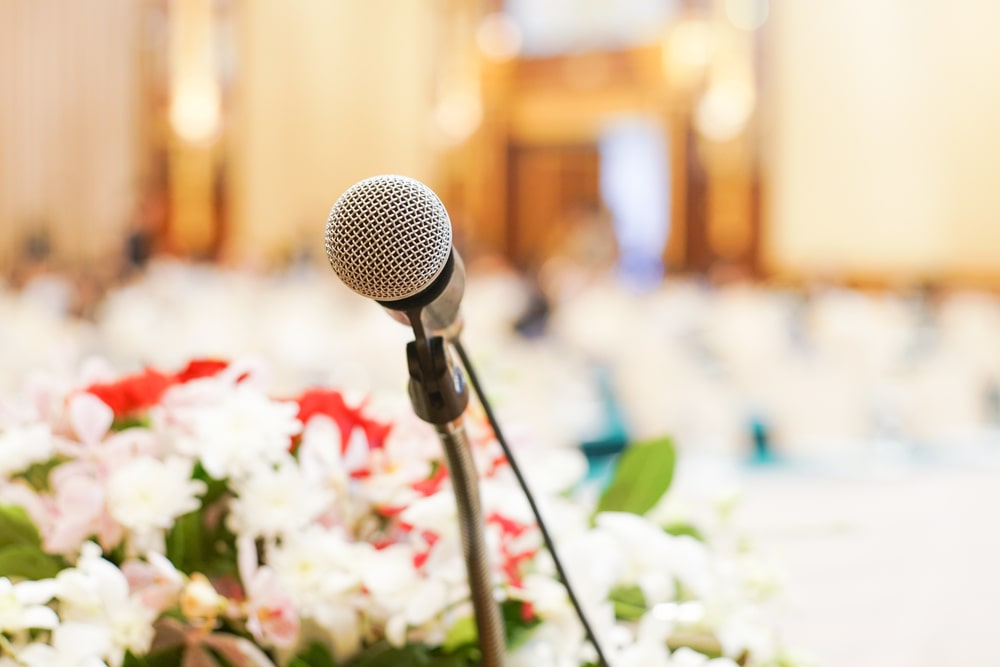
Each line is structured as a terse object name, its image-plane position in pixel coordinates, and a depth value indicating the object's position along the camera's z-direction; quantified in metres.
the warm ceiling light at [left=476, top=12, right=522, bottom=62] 12.95
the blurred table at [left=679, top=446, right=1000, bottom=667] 1.07
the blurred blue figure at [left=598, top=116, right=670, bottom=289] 13.15
